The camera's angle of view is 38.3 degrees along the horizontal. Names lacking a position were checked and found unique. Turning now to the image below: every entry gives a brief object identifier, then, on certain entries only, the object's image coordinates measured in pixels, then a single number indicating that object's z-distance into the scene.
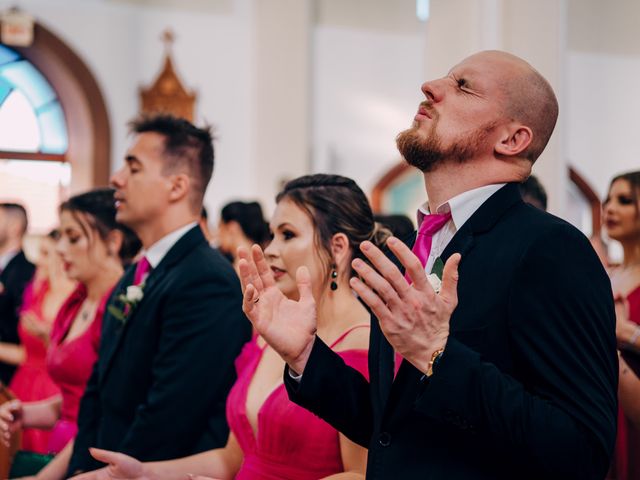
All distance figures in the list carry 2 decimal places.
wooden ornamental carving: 9.96
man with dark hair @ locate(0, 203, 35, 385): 6.50
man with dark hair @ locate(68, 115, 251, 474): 3.18
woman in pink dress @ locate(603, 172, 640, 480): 3.62
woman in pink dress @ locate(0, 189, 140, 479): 4.09
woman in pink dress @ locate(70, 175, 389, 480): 2.62
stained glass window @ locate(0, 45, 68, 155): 10.07
